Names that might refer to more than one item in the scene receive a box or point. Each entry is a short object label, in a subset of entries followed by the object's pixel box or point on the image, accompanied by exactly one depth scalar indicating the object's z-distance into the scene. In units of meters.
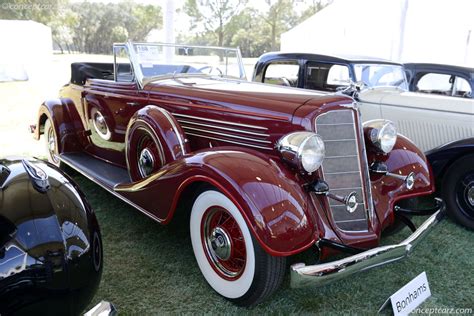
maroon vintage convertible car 1.98
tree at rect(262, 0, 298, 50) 38.22
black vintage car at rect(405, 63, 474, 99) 6.14
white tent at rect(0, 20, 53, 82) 15.09
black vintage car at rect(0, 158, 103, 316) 1.48
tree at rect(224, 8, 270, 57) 36.53
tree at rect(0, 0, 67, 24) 25.63
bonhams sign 2.10
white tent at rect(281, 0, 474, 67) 10.89
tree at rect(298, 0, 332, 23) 41.51
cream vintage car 3.57
